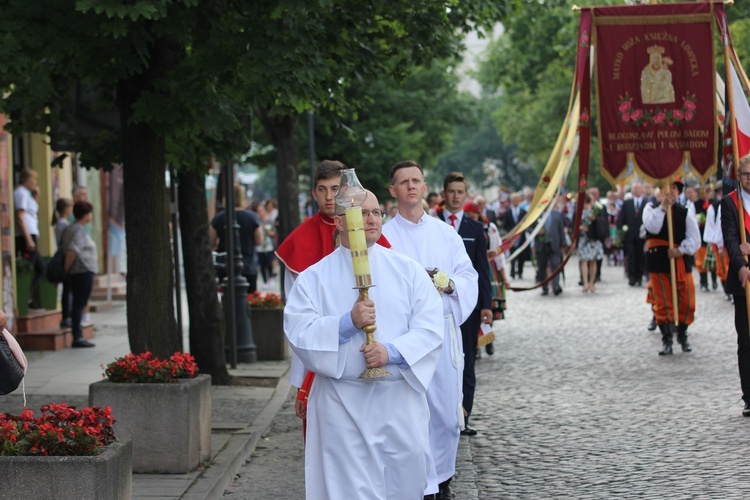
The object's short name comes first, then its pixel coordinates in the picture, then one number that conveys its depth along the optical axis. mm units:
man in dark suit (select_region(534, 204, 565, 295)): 25734
